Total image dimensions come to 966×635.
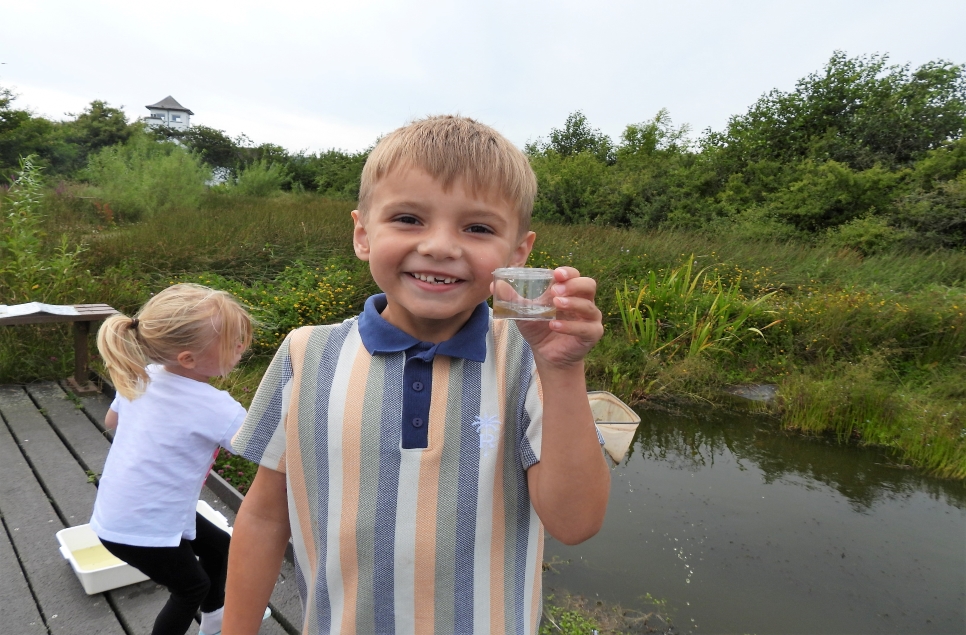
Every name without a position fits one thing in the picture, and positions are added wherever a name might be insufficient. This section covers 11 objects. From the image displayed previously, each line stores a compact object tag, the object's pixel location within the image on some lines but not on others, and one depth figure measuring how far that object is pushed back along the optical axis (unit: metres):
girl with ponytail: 1.83
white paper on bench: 3.88
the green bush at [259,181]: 17.36
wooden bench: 4.20
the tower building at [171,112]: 65.19
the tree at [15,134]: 19.80
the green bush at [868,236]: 13.07
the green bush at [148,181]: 11.31
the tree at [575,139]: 25.75
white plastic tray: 2.25
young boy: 0.95
